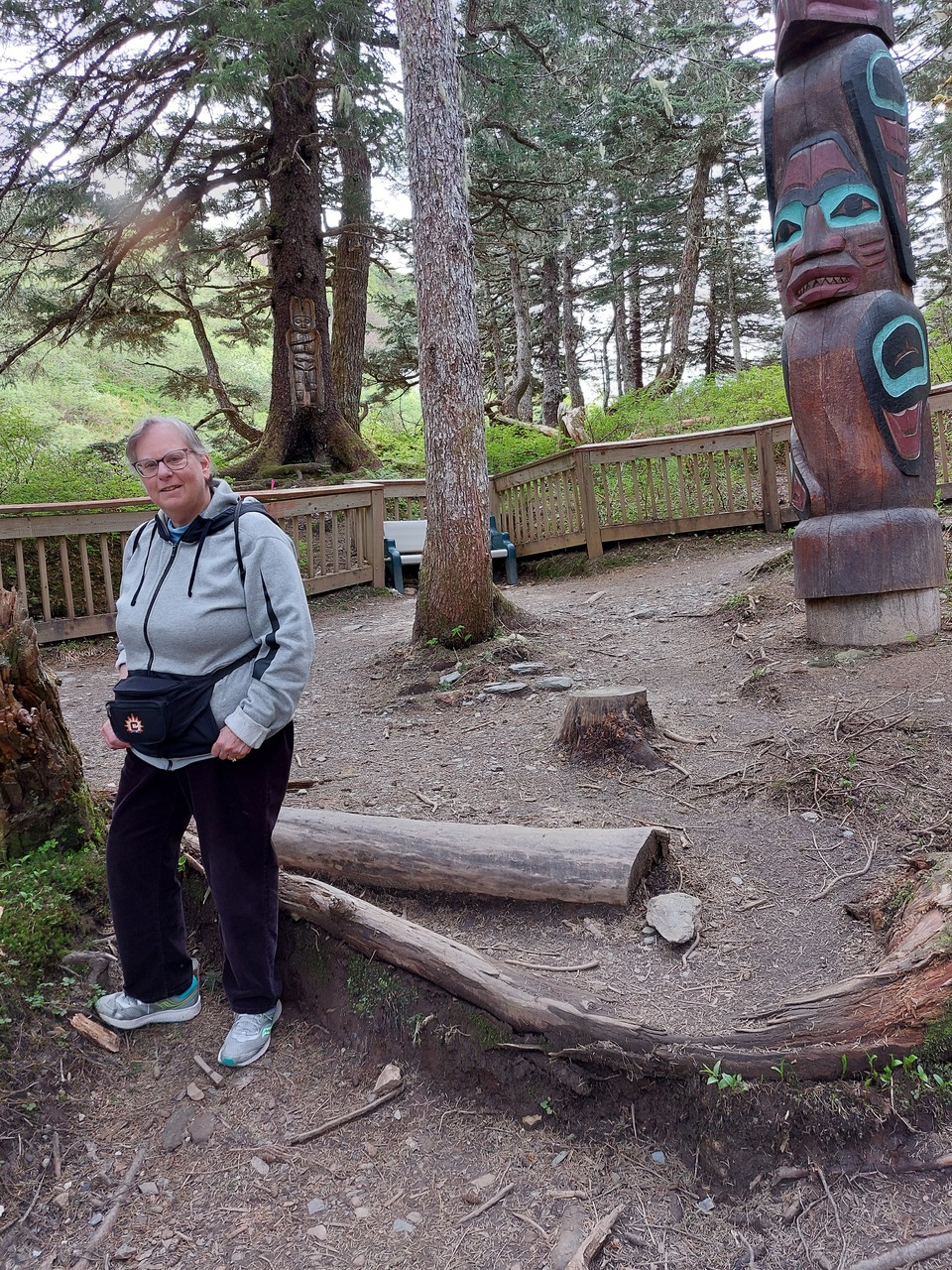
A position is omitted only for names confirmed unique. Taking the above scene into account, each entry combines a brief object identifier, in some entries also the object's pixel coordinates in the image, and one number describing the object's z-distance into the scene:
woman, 2.34
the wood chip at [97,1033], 2.59
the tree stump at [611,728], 4.25
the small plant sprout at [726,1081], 1.99
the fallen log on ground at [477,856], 2.99
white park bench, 10.55
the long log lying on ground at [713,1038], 2.01
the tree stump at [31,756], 2.96
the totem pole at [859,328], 5.06
